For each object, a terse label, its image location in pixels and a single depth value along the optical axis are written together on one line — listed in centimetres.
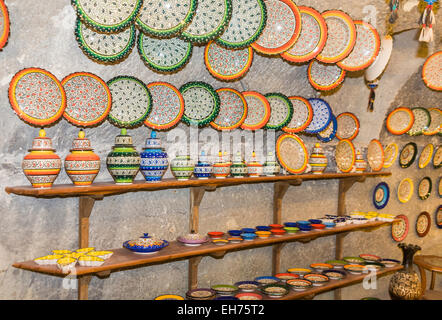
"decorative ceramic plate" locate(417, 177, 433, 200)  468
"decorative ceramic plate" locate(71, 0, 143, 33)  199
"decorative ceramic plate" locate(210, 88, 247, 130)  278
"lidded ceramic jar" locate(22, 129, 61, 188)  190
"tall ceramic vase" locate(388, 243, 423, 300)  338
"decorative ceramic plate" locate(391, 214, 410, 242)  441
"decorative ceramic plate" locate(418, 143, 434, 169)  465
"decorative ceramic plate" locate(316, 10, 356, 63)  292
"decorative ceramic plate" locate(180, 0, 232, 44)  234
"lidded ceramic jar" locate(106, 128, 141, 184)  216
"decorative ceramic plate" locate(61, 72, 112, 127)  213
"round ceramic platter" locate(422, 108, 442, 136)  457
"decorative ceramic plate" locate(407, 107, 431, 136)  443
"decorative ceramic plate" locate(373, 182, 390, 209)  415
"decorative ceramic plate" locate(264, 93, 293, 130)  307
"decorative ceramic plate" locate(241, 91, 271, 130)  294
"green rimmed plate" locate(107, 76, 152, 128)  230
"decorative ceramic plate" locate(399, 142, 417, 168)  442
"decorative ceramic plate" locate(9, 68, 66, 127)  196
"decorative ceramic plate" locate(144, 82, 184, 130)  247
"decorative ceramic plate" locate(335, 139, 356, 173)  356
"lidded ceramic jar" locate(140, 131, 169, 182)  229
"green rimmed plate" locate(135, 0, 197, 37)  218
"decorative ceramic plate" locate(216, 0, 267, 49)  252
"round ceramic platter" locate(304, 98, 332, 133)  333
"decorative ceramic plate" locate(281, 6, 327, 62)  280
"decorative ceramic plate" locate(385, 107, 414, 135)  421
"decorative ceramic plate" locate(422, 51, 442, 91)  407
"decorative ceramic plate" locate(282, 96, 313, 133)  322
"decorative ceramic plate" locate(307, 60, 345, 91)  320
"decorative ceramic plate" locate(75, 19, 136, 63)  216
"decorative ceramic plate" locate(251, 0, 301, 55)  266
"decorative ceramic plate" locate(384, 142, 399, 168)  423
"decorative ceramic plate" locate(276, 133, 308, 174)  313
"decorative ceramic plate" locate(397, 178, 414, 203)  444
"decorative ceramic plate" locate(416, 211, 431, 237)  469
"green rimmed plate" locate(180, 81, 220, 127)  261
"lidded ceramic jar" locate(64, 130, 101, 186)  201
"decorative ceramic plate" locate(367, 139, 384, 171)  392
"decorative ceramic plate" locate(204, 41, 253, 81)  269
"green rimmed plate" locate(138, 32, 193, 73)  242
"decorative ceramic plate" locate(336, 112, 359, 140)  372
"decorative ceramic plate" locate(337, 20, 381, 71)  309
